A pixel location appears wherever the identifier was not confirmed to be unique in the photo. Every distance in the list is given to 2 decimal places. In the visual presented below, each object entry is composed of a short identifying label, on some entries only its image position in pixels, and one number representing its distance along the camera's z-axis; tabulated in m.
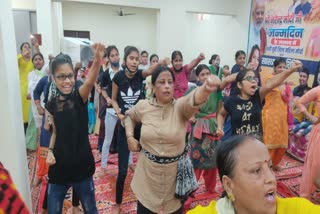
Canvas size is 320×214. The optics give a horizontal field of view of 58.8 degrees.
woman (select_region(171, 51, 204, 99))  3.87
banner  4.75
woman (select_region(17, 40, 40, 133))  4.10
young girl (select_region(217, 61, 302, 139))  2.47
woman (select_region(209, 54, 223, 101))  2.87
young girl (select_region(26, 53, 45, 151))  3.73
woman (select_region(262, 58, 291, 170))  3.30
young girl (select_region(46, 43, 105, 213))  1.80
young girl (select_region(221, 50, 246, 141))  4.61
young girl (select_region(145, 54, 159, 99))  5.56
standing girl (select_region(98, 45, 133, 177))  3.25
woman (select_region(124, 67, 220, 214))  1.77
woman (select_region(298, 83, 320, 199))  2.55
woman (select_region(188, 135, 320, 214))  1.07
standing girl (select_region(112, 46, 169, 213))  2.70
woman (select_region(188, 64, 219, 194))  2.84
